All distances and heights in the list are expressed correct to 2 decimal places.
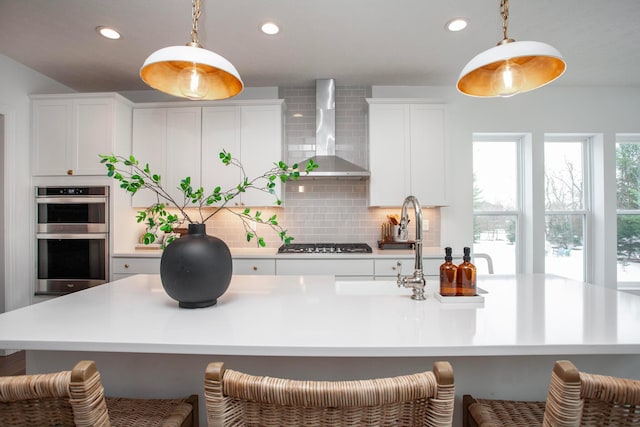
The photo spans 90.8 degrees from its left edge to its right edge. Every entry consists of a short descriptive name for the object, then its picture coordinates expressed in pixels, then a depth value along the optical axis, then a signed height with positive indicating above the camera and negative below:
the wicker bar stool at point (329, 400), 0.60 -0.36
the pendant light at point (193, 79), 1.31 +0.59
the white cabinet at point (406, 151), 3.24 +0.67
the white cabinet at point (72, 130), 3.05 +0.84
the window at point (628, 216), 3.64 +0.00
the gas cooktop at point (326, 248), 3.05 -0.32
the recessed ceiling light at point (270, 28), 2.39 +1.45
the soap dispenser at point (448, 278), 1.35 -0.27
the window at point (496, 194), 3.66 +0.26
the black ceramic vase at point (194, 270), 1.18 -0.20
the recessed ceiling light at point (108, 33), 2.44 +1.45
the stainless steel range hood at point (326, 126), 3.34 +0.98
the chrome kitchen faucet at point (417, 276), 1.38 -0.27
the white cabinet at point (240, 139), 3.27 +0.80
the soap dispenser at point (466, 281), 1.34 -0.28
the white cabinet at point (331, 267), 2.94 -0.47
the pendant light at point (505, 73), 1.15 +0.59
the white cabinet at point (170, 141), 3.29 +0.79
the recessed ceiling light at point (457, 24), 2.35 +1.46
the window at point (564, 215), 3.65 +0.02
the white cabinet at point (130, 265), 3.02 -0.47
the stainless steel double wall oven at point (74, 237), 3.00 -0.20
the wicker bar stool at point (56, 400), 0.63 -0.38
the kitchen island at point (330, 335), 0.90 -0.36
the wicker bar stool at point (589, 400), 0.62 -0.37
